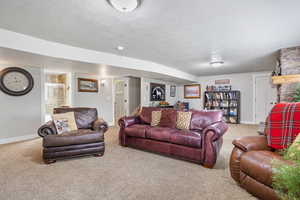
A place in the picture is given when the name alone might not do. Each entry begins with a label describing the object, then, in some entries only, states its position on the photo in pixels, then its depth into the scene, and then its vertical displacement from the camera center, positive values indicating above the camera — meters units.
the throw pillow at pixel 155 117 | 3.50 -0.42
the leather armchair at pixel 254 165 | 1.48 -0.69
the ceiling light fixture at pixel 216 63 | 4.50 +1.03
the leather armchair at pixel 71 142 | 2.56 -0.73
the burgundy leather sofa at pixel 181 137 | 2.43 -0.69
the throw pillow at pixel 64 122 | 2.93 -0.44
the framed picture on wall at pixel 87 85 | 5.41 +0.51
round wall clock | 3.85 +0.46
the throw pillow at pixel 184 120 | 3.11 -0.43
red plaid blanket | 1.74 -0.31
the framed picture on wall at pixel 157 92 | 6.66 +0.30
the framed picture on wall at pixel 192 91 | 7.74 +0.37
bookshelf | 6.62 -0.19
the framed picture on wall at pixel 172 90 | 7.83 +0.41
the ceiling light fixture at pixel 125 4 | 1.75 +1.07
